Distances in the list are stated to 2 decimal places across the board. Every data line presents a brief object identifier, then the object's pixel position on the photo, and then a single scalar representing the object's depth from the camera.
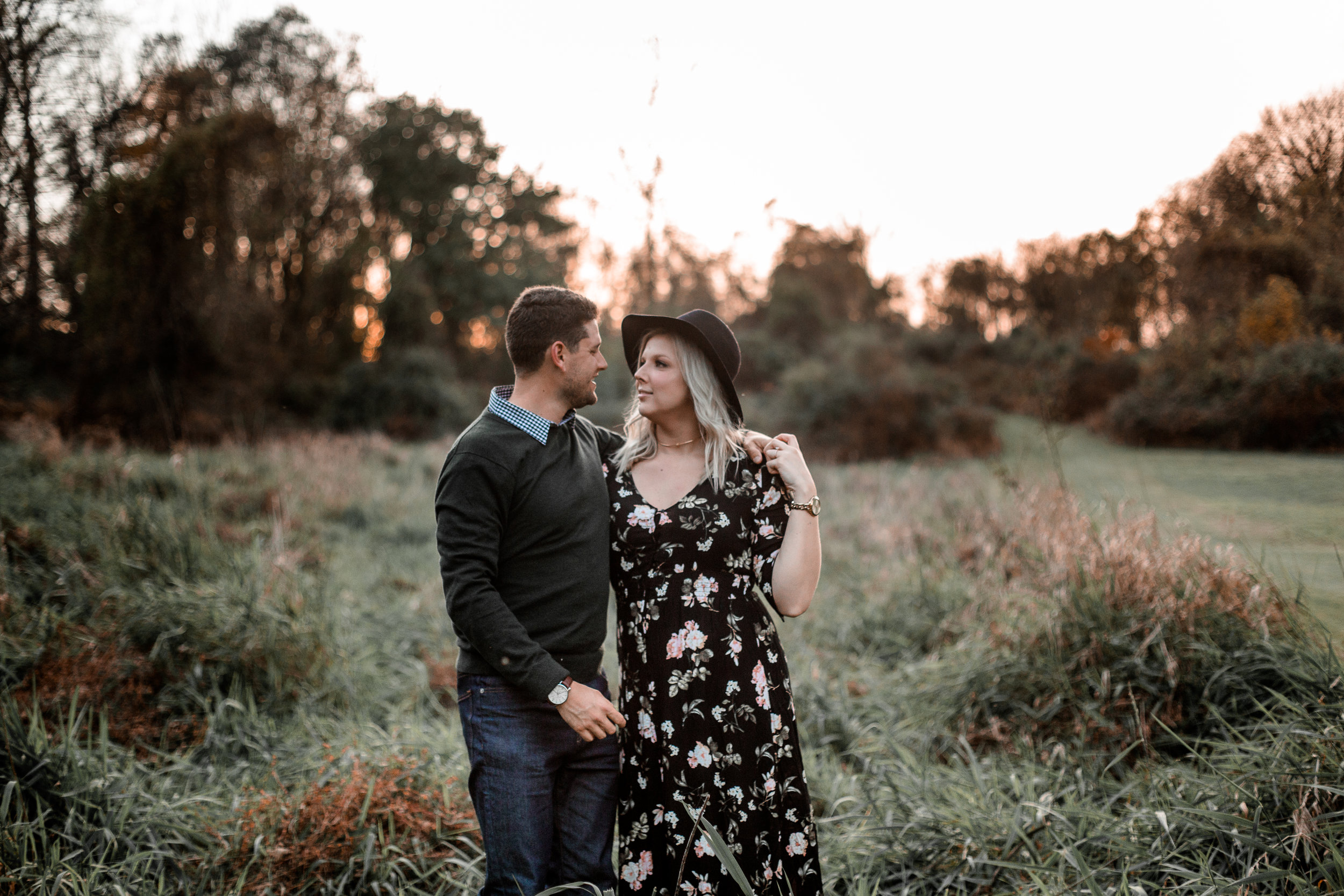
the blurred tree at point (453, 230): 19.64
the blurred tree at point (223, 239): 9.08
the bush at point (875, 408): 12.95
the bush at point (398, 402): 17.00
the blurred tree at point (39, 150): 6.02
